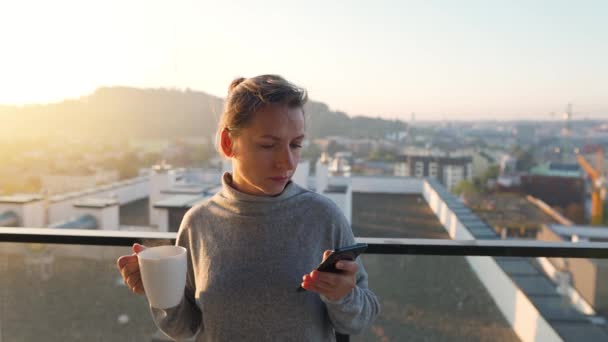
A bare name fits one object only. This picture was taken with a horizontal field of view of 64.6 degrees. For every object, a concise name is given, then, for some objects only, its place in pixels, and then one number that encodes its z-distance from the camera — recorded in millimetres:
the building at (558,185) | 28906
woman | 943
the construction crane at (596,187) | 31828
